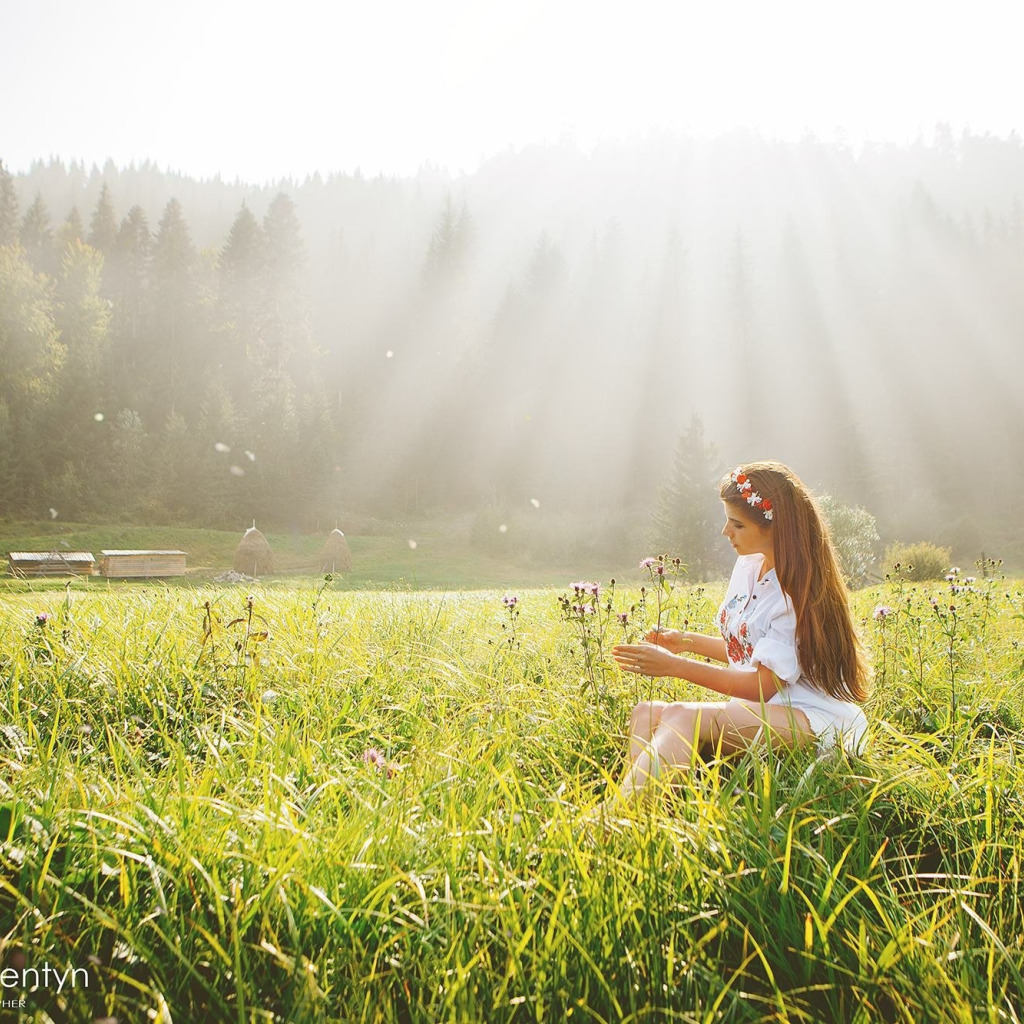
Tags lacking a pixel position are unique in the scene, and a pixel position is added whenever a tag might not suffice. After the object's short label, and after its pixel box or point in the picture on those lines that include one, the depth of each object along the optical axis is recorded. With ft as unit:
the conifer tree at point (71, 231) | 129.29
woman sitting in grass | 8.32
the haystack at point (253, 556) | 71.72
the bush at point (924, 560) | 56.03
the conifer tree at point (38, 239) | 132.98
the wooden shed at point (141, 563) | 62.08
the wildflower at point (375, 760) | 6.97
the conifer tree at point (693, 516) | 77.87
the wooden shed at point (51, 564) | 56.70
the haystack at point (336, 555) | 79.87
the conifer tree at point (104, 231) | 137.66
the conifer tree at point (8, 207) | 131.34
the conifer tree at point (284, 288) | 130.21
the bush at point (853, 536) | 63.62
